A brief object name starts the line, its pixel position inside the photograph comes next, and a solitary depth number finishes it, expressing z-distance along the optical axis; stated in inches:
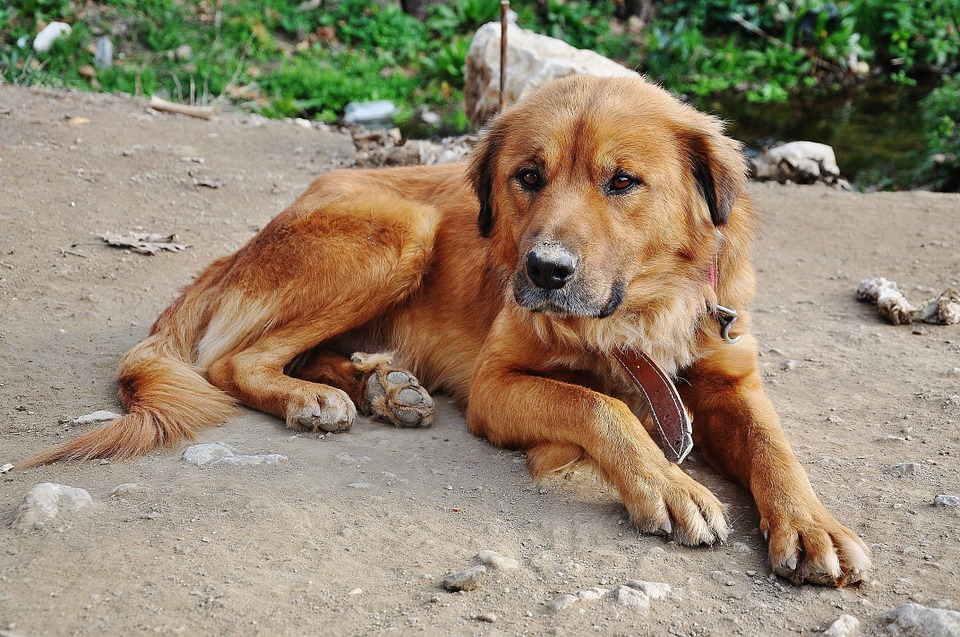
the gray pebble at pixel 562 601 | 95.3
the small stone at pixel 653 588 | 97.8
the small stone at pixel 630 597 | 95.7
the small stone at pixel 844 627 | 91.3
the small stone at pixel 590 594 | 96.4
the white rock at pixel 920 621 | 88.9
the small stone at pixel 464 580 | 97.9
